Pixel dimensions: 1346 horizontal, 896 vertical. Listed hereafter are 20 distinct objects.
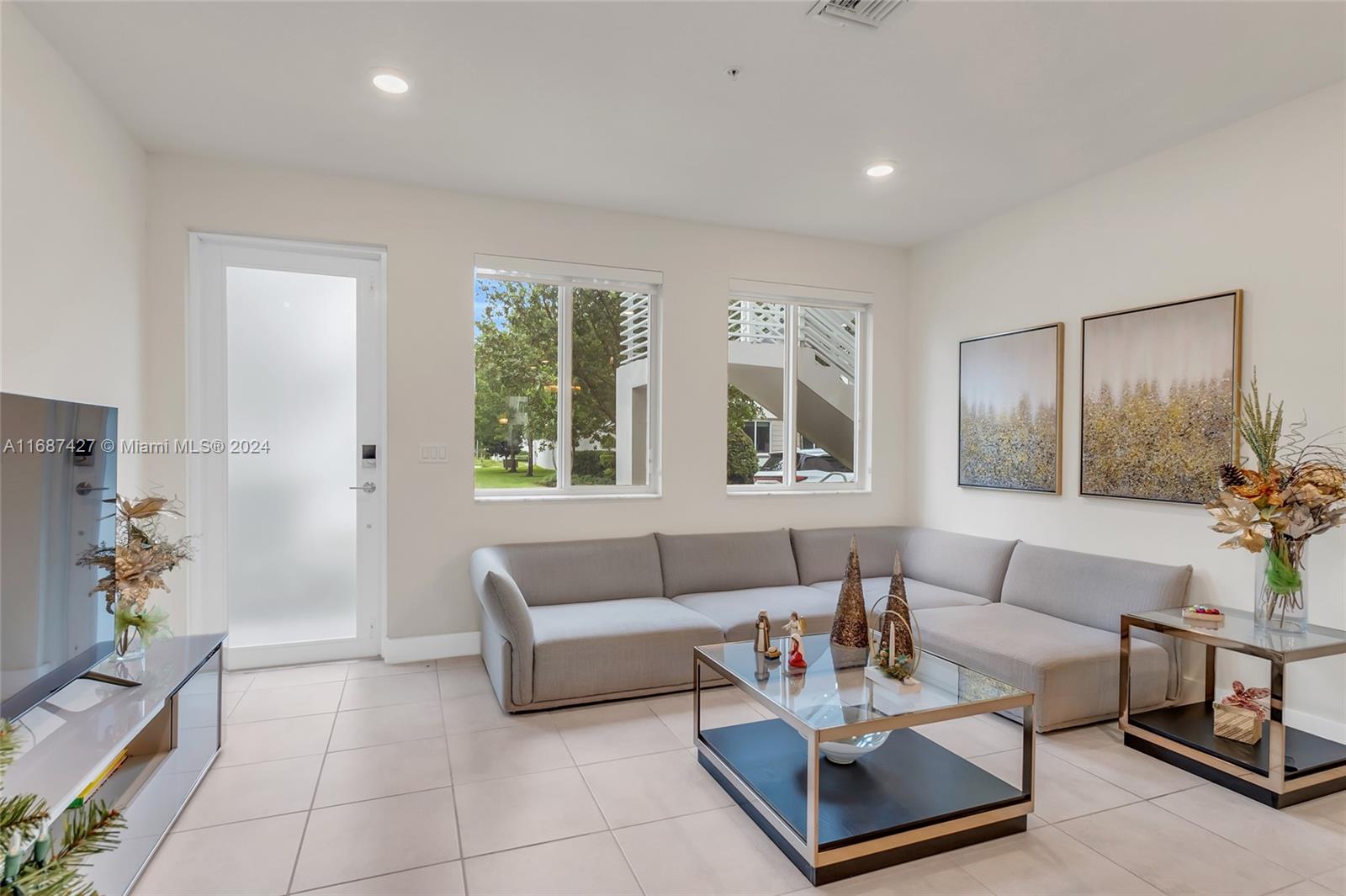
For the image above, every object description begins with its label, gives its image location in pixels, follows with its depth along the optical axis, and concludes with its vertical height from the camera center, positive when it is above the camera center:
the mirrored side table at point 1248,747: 2.46 -1.15
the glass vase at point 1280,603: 2.68 -0.60
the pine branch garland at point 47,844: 0.90 -0.55
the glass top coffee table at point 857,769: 2.09 -1.15
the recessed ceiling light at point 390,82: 2.74 +1.45
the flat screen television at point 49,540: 1.86 -0.30
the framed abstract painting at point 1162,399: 3.21 +0.24
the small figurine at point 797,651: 2.63 -0.78
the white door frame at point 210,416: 3.71 +0.14
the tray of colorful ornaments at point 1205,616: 2.82 -0.69
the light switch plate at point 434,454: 4.02 -0.06
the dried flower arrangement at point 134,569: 2.41 -0.45
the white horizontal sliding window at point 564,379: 4.29 +0.41
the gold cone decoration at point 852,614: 2.71 -0.66
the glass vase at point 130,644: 2.48 -0.73
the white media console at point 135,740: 1.75 -0.81
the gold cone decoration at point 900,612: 2.57 -0.62
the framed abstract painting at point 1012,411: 4.07 +0.23
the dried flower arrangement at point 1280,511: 2.61 -0.24
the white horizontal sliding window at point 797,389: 4.90 +0.41
